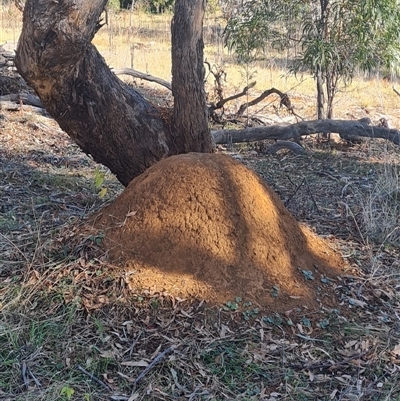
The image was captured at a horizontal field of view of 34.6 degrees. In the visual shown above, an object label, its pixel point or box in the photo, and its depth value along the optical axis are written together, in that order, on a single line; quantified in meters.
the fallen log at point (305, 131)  9.08
